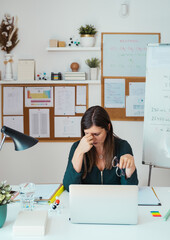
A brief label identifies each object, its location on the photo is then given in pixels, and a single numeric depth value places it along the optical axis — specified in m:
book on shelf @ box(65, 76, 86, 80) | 3.23
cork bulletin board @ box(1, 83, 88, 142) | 3.32
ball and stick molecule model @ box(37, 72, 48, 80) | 3.29
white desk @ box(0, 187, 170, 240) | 1.30
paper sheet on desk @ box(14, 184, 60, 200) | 1.81
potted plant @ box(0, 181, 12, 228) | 1.40
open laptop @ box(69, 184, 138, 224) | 1.39
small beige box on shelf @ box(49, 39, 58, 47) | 3.20
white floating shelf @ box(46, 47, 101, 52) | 3.19
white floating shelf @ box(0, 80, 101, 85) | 3.23
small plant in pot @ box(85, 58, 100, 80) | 3.23
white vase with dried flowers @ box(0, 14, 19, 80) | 3.25
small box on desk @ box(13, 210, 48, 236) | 1.32
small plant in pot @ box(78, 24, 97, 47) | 3.18
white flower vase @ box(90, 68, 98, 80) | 3.23
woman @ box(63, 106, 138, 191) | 1.86
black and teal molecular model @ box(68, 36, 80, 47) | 3.27
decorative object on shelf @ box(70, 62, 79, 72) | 3.23
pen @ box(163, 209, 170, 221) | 1.48
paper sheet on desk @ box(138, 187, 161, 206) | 1.71
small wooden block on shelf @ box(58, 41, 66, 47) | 3.21
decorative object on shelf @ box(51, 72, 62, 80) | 3.24
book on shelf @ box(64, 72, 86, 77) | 3.22
